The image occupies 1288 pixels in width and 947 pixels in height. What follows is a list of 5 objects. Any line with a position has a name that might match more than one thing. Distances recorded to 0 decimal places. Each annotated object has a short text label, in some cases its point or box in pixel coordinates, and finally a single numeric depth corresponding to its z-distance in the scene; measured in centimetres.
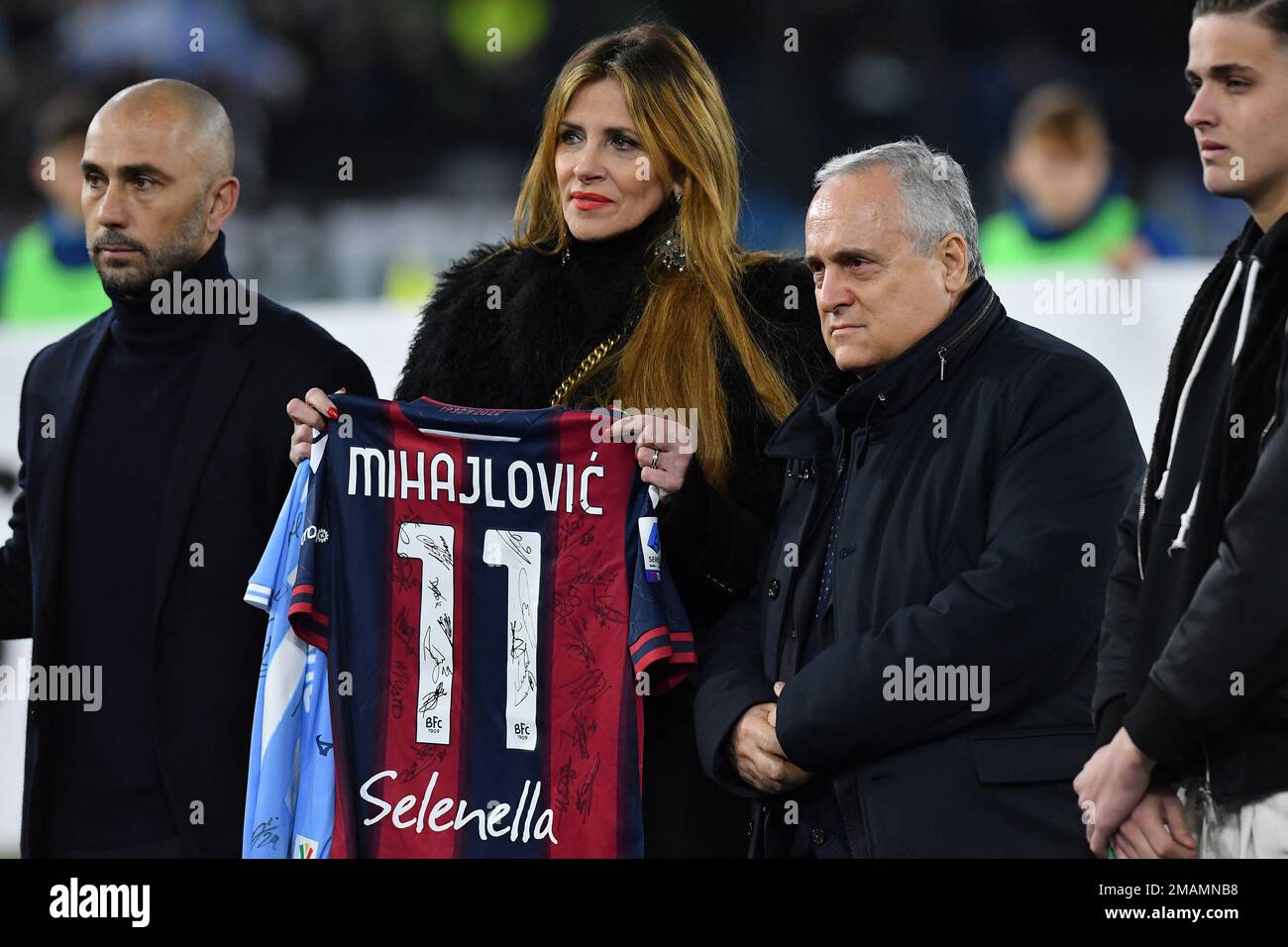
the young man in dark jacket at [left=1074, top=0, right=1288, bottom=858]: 370
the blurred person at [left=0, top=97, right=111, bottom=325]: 937
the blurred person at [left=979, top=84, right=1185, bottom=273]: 937
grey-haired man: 429
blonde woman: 511
